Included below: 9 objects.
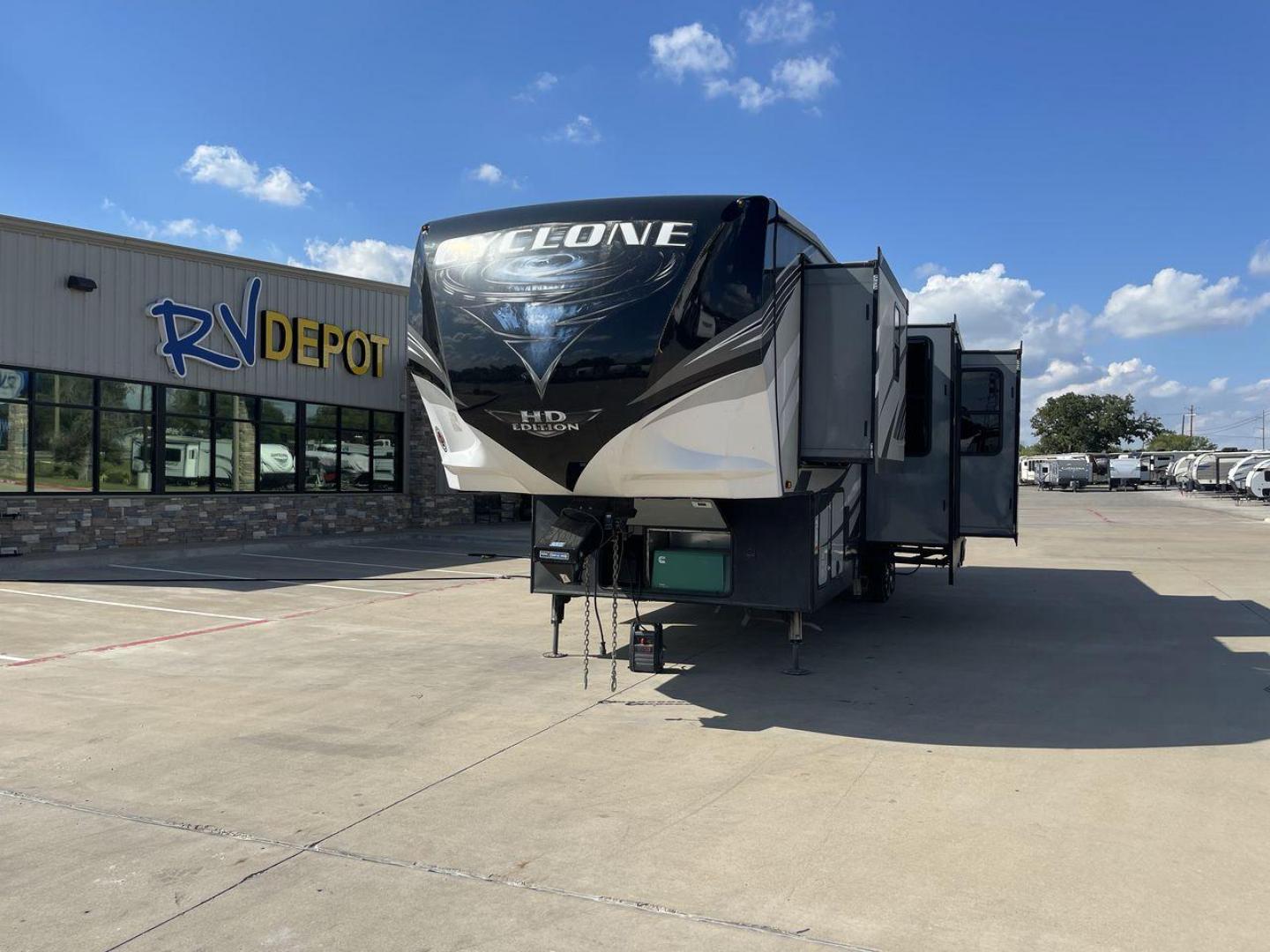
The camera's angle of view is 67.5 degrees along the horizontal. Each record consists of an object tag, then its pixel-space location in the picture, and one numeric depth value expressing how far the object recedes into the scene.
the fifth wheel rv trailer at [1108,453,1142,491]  66.12
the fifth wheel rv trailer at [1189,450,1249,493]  52.66
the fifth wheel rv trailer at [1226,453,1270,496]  44.09
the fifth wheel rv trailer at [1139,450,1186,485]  69.75
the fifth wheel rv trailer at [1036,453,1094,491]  63.19
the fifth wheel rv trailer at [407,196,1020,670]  6.09
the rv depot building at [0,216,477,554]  15.78
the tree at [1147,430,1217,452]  108.39
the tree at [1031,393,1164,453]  96.75
